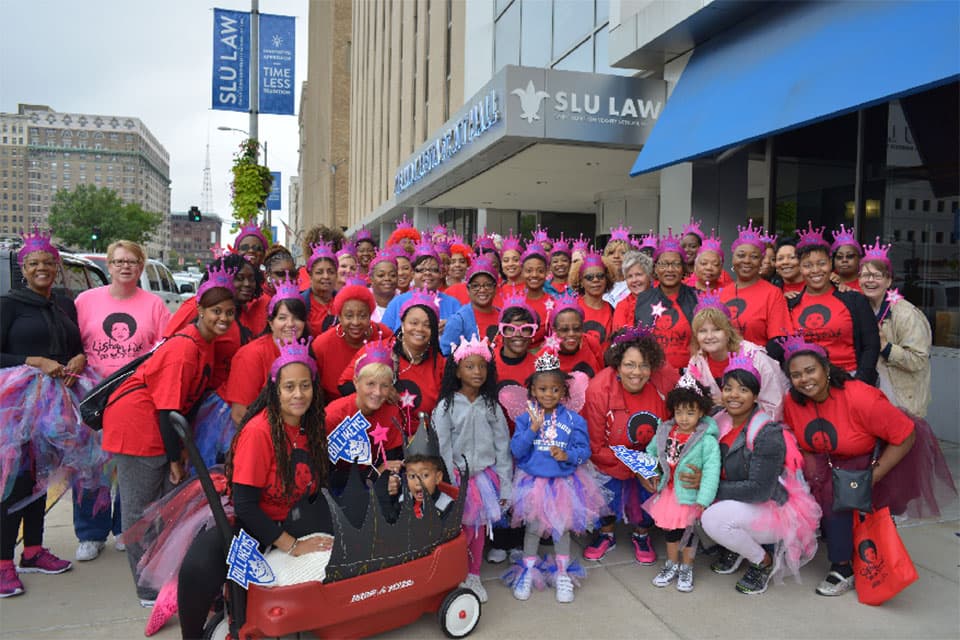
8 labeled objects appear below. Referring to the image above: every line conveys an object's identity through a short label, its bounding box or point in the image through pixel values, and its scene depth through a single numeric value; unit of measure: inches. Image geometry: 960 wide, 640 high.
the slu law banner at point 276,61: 525.3
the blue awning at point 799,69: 201.1
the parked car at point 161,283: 524.1
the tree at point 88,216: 2485.2
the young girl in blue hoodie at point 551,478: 140.2
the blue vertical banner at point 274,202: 1024.8
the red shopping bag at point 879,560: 131.0
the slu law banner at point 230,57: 492.7
